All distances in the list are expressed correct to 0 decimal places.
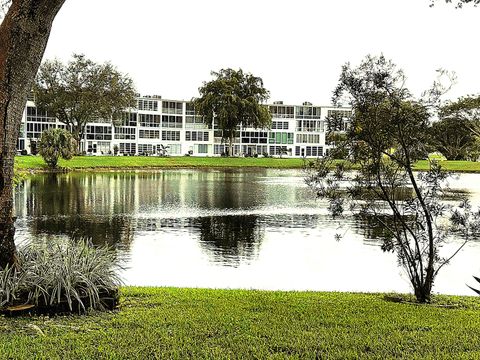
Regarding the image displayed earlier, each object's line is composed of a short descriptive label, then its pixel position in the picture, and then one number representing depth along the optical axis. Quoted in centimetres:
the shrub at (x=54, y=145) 5438
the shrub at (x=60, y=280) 665
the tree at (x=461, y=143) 7656
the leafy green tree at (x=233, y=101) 7556
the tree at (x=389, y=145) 989
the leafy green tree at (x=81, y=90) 7181
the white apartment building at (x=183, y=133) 10069
